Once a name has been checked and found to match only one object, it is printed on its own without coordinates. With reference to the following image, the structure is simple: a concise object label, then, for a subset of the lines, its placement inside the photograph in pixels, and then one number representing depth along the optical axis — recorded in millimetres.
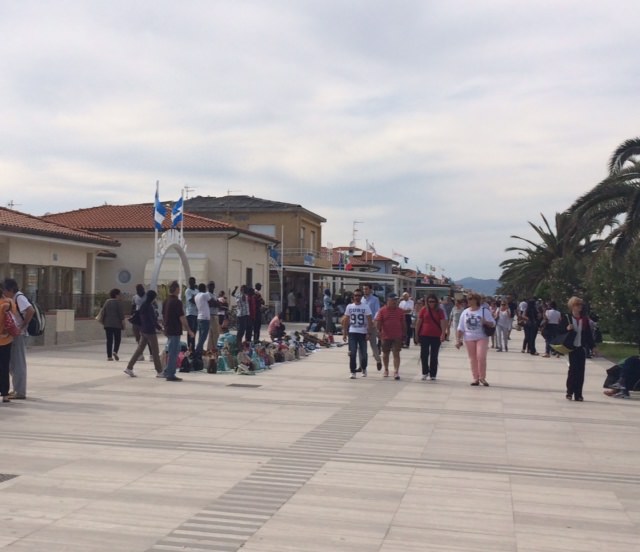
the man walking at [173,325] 15555
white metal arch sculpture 27444
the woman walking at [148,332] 16234
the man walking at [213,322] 19891
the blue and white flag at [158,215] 33031
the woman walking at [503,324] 26641
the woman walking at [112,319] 19219
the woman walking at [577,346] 13773
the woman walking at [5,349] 11789
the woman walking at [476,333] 15805
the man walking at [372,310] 17812
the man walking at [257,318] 23094
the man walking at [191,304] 20828
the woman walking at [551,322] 22406
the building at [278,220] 57875
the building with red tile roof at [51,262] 24391
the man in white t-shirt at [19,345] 12195
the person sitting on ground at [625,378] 14625
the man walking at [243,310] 22109
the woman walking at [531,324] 25844
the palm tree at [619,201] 22172
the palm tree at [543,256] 39219
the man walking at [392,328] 16781
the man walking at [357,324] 16828
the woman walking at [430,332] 16516
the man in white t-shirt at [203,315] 19453
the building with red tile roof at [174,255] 40875
